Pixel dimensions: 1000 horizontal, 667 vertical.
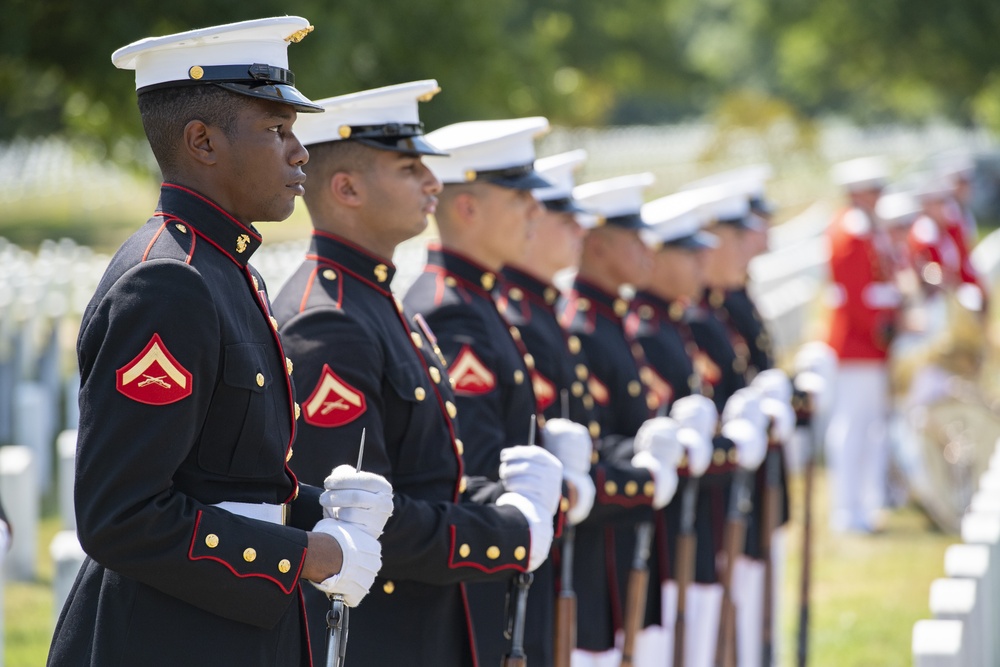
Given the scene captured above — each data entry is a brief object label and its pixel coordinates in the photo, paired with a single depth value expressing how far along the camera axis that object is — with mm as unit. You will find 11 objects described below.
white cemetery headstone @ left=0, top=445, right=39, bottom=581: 13094
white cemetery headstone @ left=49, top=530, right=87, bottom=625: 9906
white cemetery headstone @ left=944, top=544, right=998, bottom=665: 8869
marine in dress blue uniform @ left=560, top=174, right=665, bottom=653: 8844
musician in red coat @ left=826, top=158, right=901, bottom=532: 18469
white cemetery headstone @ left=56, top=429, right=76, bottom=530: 13328
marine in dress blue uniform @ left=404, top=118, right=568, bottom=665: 7512
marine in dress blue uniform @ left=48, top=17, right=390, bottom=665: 4625
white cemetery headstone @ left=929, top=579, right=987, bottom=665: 7930
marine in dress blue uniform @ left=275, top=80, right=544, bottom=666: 6176
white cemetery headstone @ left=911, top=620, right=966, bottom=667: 7168
